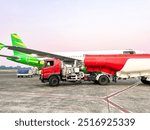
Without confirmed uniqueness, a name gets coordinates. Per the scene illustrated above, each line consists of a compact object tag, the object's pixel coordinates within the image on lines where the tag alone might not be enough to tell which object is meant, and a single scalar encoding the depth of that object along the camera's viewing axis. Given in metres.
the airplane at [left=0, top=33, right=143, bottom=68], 12.88
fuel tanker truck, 10.66
